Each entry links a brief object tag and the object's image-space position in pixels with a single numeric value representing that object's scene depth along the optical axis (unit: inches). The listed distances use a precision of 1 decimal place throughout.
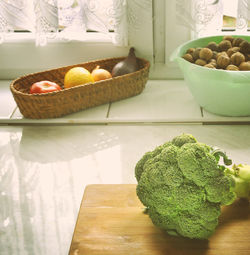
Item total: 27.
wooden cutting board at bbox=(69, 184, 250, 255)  28.6
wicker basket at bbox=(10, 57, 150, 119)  49.9
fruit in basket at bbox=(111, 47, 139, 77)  55.1
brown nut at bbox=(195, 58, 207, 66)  48.8
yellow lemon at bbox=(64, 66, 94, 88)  52.6
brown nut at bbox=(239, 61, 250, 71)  46.6
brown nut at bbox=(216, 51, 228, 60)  48.8
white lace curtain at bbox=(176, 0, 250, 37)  51.8
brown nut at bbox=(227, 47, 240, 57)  49.7
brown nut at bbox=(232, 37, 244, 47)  51.2
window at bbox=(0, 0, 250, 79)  53.4
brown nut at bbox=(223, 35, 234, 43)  52.6
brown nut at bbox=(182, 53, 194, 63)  50.1
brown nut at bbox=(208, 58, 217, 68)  48.0
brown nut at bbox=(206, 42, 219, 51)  51.7
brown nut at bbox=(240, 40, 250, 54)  50.1
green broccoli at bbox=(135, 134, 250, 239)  27.8
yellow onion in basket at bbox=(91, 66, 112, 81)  54.0
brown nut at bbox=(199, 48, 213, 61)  49.1
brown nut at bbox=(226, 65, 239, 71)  46.7
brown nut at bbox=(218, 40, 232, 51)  51.6
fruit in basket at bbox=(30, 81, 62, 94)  50.8
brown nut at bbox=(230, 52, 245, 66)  47.5
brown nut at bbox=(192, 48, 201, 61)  50.4
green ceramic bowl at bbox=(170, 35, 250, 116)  44.8
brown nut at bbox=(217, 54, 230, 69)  47.8
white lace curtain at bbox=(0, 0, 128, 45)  54.1
